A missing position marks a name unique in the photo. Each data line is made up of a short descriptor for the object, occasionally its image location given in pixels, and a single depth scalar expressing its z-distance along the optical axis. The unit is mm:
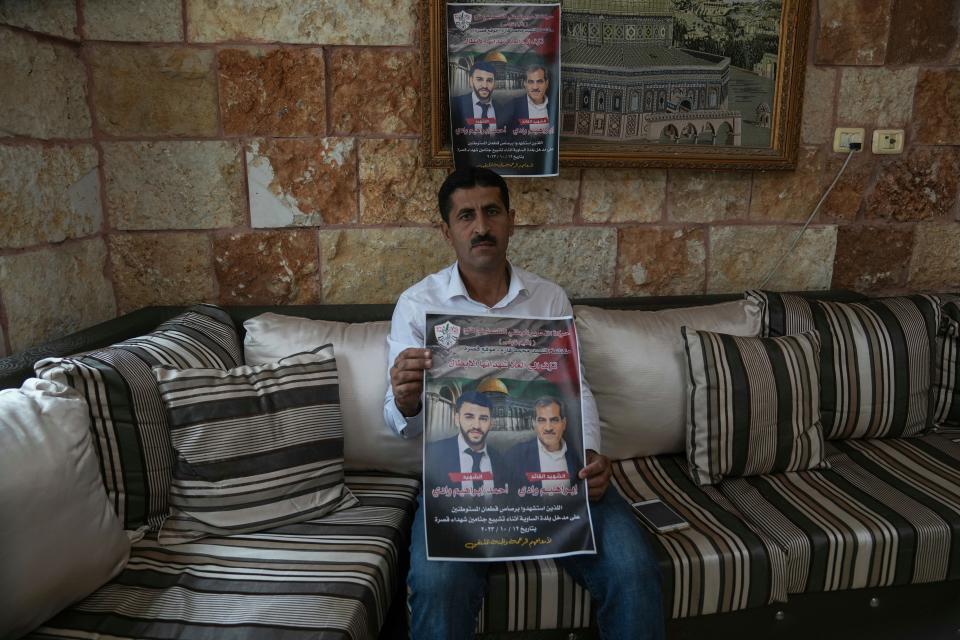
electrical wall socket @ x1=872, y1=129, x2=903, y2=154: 2213
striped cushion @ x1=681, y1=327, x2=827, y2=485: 1678
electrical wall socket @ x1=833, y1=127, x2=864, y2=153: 2193
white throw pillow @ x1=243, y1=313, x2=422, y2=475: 1681
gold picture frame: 1994
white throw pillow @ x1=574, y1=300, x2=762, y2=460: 1767
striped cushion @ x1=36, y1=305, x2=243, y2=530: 1303
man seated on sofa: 1261
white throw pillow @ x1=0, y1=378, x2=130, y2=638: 1030
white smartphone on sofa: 1483
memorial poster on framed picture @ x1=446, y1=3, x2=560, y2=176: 1938
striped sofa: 1187
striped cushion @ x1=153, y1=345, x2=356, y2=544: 1400
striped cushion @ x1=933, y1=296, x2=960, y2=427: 2018
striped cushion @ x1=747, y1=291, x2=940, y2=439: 1883
